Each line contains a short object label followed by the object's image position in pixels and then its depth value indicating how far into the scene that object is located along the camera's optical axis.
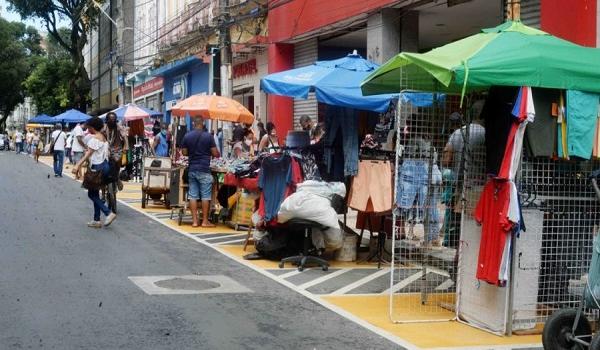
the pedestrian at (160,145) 19.56
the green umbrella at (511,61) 6.30
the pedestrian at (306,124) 13.50
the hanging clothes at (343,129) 10.24
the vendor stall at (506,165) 6.46
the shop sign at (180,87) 34.18
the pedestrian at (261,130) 18.87
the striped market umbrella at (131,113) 20.84
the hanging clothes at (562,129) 6.64
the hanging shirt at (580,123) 6.61
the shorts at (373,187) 9.81
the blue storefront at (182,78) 31.13
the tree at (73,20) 53.28
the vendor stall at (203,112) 14.92
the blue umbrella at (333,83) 9.95
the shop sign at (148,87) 41.25
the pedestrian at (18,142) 58.18
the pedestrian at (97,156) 12.41
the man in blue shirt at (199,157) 12.98
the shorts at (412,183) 7.64
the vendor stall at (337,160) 9.57
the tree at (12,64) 69.12
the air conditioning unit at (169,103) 36.83
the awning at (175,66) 30.70
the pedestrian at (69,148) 33.36
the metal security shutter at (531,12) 12.17
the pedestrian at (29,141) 54.98
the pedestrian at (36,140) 42.33
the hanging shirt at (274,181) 9.98
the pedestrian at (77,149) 23.36
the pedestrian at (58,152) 26.33
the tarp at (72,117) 34.16
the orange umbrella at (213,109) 15.03
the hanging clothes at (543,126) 6.60
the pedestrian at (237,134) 18.87
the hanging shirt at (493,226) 6.50
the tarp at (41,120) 42.81
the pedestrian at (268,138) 15.29
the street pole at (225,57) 18.28
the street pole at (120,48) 40.62
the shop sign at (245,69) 24.84
